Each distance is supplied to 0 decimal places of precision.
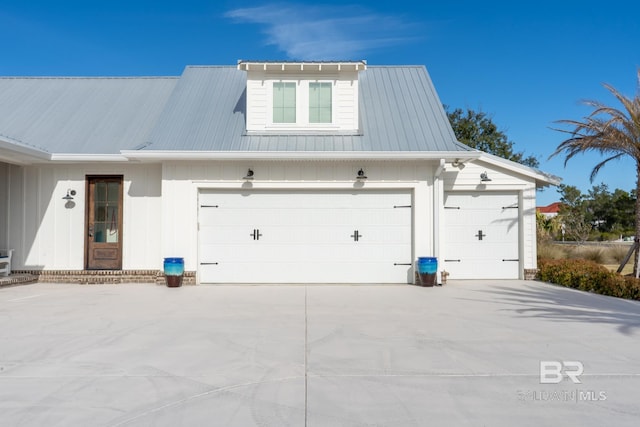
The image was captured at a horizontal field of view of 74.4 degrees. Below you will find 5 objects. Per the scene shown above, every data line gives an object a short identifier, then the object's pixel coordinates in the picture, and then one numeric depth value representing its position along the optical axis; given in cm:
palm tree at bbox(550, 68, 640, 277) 957
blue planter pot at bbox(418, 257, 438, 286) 920
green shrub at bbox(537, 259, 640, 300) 802
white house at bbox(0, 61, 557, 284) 951
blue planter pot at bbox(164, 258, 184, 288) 911
